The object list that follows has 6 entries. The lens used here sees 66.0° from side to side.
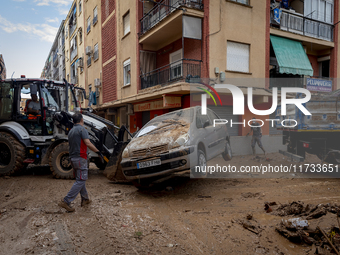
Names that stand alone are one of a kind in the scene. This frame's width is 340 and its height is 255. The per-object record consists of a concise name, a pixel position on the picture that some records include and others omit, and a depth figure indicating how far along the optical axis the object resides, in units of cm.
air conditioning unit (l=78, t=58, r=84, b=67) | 2582
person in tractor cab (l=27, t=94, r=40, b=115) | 821
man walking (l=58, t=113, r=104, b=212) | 511
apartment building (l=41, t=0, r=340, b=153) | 1148
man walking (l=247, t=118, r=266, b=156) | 1220
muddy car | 560
